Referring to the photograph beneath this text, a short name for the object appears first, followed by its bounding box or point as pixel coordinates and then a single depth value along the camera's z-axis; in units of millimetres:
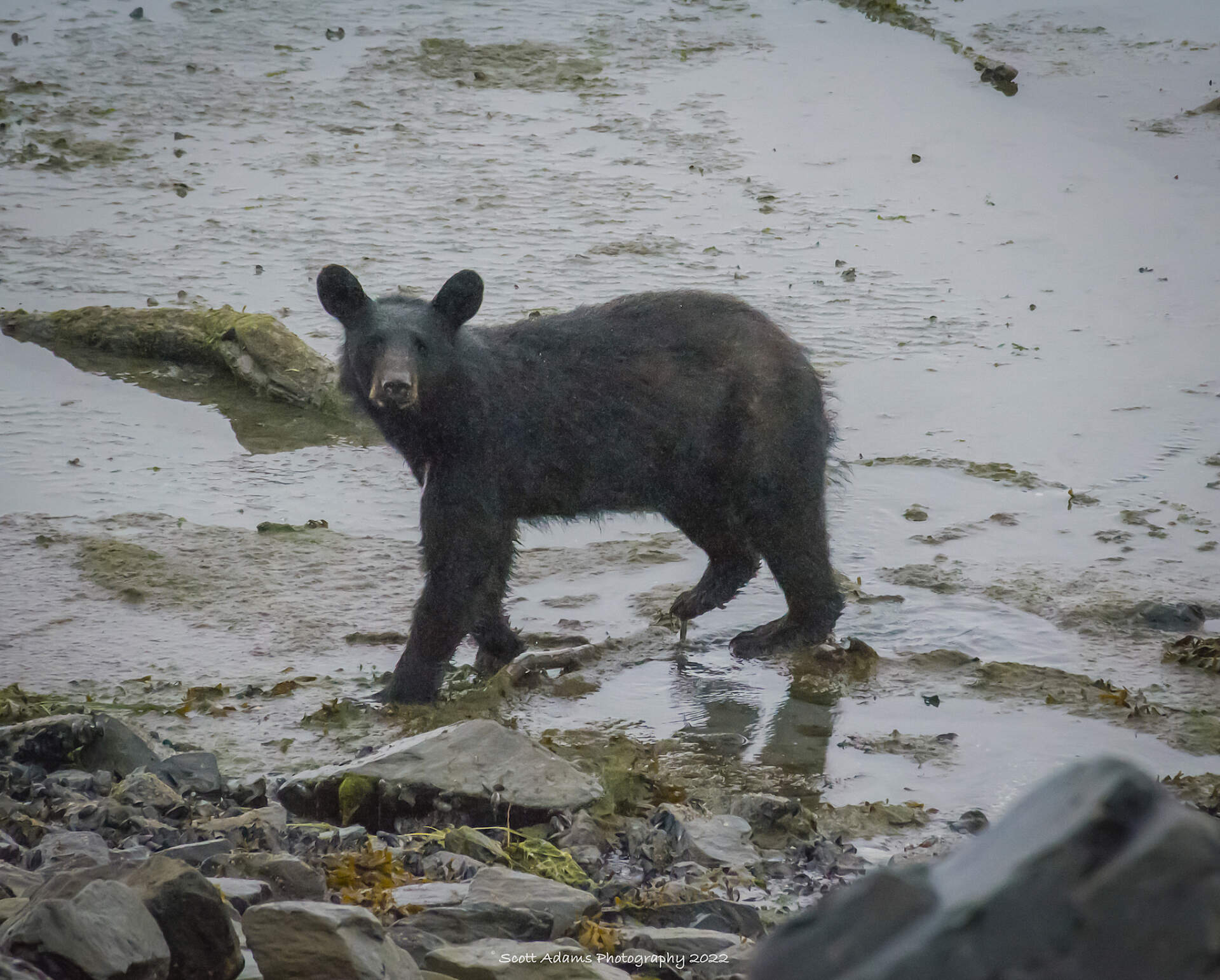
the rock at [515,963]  5812
